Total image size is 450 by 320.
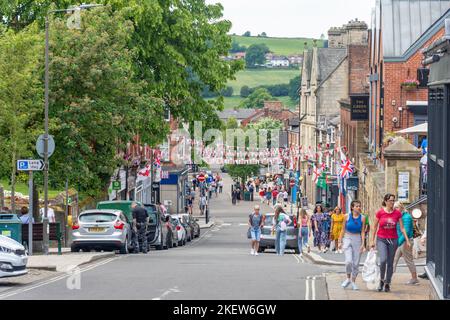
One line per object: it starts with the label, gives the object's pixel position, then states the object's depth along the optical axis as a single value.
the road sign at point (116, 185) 51.00
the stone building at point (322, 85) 84.81
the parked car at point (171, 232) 40.50
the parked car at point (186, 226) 49.00
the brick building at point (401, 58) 44.53
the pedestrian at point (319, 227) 37.59
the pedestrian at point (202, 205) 84.06
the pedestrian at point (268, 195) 95.19
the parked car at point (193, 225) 52.28
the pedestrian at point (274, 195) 88.76
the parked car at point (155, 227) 37.38
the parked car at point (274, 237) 39.75
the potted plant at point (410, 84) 44.26
